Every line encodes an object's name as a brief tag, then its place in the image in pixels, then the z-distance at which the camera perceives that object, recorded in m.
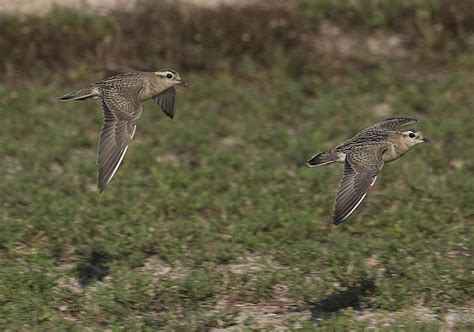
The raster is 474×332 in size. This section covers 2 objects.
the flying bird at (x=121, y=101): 16.80
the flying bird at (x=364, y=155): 16.44
